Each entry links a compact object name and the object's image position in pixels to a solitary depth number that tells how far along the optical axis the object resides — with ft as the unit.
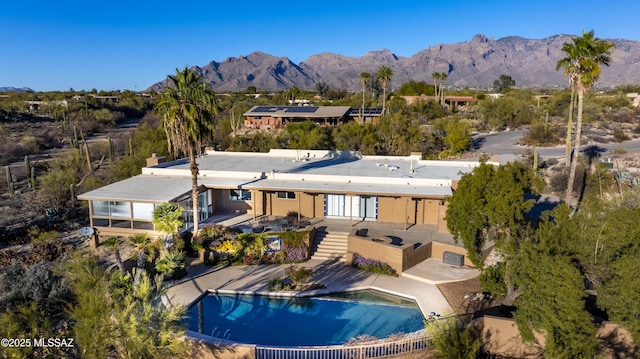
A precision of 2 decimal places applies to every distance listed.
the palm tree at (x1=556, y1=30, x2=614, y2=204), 74.28
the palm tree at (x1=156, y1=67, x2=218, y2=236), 63.36
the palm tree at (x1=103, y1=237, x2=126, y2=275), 71.61
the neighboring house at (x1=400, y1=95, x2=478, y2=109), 284.39
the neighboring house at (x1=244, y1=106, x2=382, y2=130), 223.71
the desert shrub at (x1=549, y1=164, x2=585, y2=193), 103.81
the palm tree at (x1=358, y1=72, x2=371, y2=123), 223.49
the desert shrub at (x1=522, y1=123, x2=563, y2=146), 161.79
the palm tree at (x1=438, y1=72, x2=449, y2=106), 267.06
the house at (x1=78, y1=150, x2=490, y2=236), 74.02
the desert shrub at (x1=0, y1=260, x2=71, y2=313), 52.80
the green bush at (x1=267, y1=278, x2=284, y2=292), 58.54
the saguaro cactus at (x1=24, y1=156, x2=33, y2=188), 112.84
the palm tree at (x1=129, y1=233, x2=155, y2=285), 61.11
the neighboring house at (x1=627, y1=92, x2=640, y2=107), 247.58
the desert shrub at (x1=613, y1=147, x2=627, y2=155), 135.19
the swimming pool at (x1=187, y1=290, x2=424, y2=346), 48.34
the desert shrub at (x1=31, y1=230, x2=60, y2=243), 73.07
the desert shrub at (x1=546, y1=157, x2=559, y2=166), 124.26
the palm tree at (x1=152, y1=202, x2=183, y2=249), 65.00
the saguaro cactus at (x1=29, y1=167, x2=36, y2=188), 109.19
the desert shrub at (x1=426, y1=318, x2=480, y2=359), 40.24
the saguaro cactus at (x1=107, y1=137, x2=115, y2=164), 128.94
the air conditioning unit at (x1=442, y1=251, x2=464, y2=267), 66.07
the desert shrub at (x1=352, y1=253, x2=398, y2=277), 64.28
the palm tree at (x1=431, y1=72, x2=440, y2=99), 271.47
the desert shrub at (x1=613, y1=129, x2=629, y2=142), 163.02
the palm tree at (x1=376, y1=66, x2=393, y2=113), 210.06
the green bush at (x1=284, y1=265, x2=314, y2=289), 59.93
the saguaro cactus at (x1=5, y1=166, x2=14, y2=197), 103.45
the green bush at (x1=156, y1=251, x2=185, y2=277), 61.05
